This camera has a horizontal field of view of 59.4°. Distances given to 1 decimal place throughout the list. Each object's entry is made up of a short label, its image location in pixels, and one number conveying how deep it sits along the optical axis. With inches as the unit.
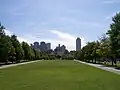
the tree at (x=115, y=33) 846.8
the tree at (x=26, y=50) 1766.8
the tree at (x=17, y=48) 1358.3
